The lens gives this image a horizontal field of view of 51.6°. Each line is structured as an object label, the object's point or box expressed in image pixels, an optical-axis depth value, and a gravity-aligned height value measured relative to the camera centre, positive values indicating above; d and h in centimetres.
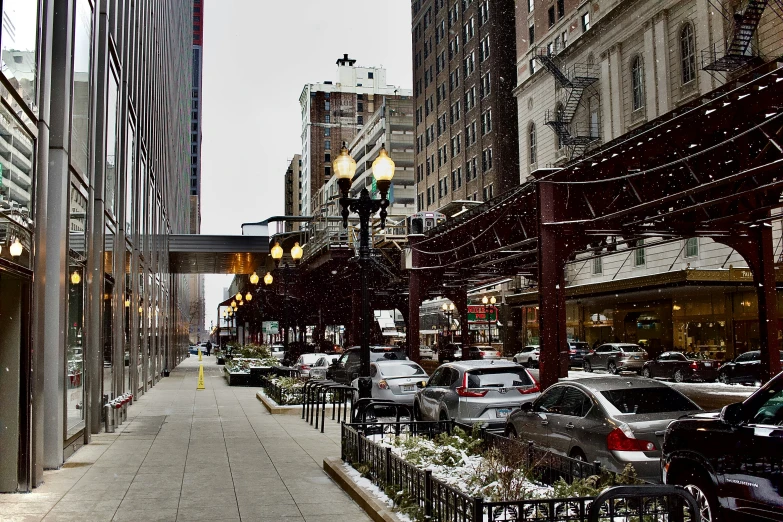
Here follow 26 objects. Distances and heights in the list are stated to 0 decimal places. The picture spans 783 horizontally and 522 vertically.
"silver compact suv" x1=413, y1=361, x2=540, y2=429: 1594 -148
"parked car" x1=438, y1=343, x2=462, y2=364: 5925 -261
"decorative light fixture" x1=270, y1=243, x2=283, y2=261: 2804 +240
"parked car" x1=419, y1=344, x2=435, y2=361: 7304 -318
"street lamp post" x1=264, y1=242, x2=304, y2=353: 2806 +242
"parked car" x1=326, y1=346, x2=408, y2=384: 2798 -159
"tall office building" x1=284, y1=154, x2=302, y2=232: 19349 +3285
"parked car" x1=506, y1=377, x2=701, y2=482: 1013 -139
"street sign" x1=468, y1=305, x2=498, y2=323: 7031 +50
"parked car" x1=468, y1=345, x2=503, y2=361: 4889 -226
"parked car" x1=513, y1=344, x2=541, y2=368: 4996 -250
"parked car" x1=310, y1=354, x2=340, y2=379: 3331 -193
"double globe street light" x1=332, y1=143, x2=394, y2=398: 1434 +215
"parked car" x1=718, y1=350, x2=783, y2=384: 3294 -230
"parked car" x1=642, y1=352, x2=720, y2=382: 3628 -240
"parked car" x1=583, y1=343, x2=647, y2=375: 4197 -223
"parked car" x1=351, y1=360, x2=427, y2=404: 2122 -159
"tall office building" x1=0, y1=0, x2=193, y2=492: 1012 +169
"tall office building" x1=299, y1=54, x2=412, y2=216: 16662 +4343
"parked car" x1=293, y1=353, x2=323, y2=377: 3388 -181
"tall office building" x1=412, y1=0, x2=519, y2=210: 7350 +2198
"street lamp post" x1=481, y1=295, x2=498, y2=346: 6791 +127
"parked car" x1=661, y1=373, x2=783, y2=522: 648 -125
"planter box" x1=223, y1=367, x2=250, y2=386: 3562 -253
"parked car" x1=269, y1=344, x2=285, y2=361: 6962 -257
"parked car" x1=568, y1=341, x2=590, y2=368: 5072 -226
